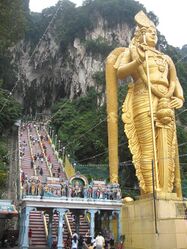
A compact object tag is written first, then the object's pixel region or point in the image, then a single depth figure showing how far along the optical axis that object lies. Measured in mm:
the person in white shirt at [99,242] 7985
